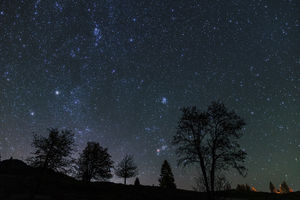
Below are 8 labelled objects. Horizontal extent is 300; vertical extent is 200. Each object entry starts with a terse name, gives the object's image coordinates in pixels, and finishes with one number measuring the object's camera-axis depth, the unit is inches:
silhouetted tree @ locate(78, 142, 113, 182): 1213.1
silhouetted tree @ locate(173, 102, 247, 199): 647.8
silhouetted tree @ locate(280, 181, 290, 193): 3972.9
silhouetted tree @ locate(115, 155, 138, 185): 1662.2
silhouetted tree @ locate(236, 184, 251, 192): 4045.3
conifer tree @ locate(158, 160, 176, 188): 1732.3
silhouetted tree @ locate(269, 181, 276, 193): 4081.9
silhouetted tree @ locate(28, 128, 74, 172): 692.1
